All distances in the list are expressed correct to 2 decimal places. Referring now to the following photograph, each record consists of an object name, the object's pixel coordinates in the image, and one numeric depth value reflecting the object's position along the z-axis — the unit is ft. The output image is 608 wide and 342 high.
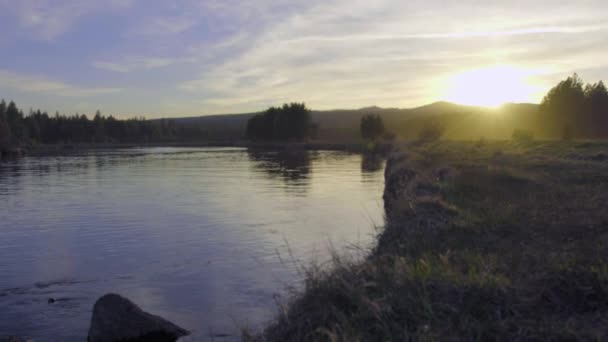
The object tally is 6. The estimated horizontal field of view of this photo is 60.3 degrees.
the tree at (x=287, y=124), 448.65
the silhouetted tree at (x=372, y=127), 430.61
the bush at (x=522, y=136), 207.93
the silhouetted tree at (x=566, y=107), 280.51
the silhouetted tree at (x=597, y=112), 288.30
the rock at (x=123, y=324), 32.96
